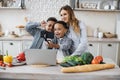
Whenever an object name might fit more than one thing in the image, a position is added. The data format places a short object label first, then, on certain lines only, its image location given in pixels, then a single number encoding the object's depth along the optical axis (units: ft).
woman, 8.91
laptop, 6.72
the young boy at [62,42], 8.50
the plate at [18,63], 7.23
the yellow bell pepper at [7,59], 7.15
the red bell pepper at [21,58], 7.54
